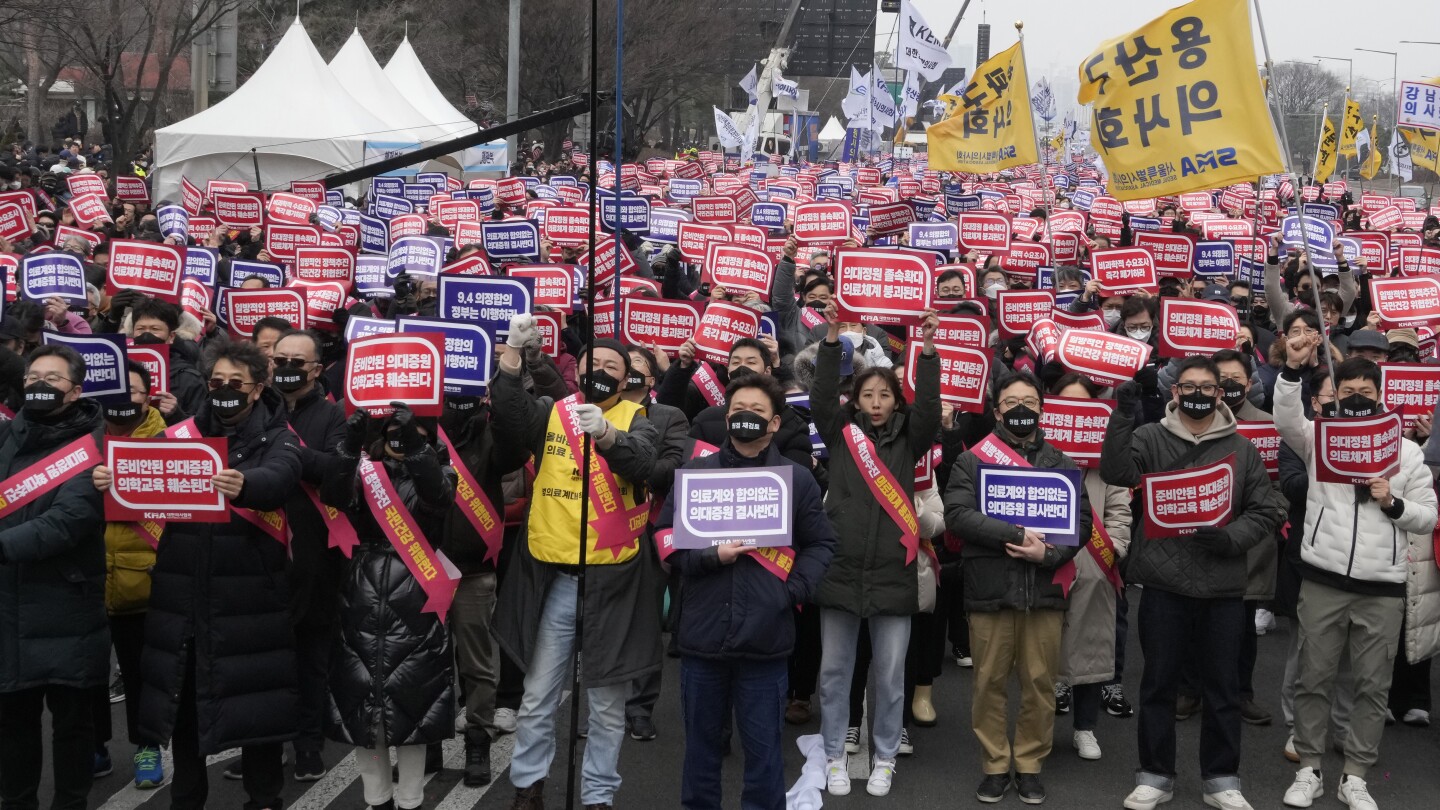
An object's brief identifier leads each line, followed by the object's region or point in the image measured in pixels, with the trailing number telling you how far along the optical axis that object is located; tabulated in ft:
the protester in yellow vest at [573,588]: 19.33
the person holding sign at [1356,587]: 21.09
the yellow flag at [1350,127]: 86.74
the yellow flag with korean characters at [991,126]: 42.55
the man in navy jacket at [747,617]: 18.44
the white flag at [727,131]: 102.06
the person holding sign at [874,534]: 21.12
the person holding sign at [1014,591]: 20.99
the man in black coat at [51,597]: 18.12
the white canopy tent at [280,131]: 85.35
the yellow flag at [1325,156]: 80.50
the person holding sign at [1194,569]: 20.70
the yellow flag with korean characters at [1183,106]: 23.99
